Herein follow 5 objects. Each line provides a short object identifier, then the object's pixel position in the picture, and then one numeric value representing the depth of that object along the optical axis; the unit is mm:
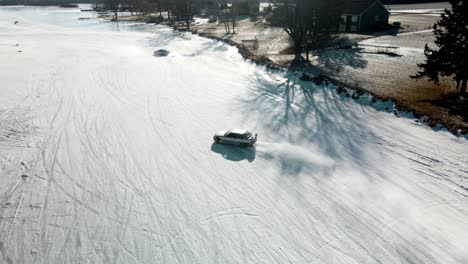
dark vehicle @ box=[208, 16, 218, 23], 101194
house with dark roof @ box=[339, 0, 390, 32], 64250
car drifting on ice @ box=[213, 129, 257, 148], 24270
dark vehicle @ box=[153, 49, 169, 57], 58544
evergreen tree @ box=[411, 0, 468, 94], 27812
